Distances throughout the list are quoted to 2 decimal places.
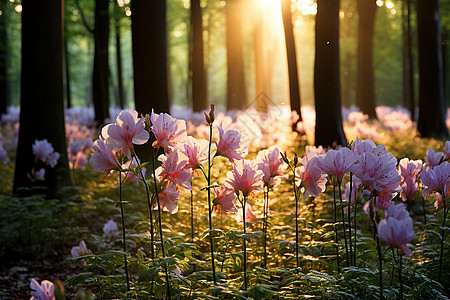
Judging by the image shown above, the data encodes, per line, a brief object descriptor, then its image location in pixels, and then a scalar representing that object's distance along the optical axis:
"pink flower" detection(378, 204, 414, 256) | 1.98
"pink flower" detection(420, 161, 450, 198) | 2.81
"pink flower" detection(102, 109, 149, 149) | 2.44
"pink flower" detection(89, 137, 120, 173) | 2.47
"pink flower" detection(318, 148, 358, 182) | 2.59
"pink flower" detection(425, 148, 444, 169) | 3.32
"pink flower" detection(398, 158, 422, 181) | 3.20
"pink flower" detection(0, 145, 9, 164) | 7.39
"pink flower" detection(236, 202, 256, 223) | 3.51
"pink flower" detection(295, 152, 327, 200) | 2.83
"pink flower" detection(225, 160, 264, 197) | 2.67
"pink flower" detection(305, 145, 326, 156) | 4.10
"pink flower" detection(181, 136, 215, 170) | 2.66
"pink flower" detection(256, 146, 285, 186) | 3.08
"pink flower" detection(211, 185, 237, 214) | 2.80
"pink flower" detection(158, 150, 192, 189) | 2.55
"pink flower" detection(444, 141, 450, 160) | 3.55
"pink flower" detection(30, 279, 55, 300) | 2.19
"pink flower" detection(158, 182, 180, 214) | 2.63
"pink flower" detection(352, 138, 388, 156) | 2.69
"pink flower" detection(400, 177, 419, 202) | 3.18
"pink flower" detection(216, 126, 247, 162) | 2.67
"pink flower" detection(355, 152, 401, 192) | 2.49
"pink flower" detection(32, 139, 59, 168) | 6.53
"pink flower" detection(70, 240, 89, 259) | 3.46
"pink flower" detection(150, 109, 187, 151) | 2.50
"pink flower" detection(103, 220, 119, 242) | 4.48
